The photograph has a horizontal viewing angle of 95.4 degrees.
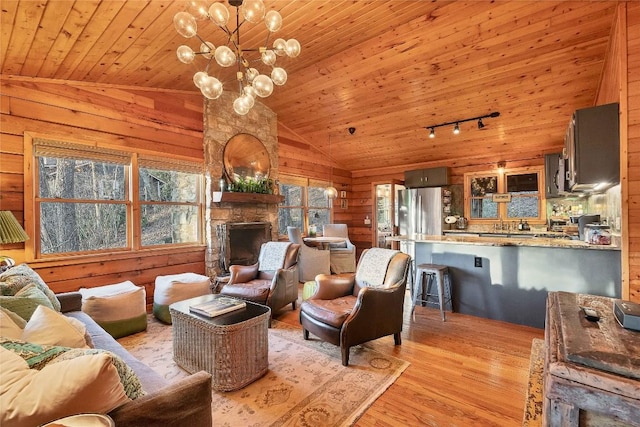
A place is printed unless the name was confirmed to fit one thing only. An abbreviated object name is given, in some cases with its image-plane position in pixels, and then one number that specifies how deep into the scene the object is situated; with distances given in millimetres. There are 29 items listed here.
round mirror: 4896
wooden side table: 844
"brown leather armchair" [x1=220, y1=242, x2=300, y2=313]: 3355
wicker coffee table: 2100
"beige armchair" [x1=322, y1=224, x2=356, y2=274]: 5922
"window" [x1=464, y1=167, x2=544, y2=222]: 5617
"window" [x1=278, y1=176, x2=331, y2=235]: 6223
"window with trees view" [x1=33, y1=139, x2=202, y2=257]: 3297
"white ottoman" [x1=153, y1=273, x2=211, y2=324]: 3393
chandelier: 1858
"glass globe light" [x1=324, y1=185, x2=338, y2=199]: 5929
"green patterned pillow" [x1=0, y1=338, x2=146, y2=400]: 957
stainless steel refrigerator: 6230
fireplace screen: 4688
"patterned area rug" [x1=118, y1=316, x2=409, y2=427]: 1848
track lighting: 4641
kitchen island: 2902
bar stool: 3422
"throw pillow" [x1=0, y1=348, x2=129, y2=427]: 786
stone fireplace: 4633
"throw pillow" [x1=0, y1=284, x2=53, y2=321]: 1703
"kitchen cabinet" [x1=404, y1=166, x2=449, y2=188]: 6217
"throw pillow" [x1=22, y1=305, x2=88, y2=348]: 1281
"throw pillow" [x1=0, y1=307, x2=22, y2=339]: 1239
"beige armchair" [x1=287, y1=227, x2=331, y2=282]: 5236
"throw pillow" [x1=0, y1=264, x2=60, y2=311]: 1949
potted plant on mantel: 4555
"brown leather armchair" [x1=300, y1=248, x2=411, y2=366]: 2441
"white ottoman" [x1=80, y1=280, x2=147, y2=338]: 2846
